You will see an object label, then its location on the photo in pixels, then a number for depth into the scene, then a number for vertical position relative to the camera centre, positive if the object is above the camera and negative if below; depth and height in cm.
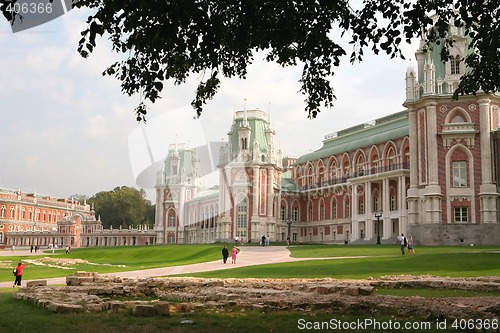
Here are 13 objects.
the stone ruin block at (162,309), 1276 -159
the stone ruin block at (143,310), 1258 -161
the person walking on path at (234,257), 3866 -127
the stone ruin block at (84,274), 2105 -138
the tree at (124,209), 12708 +629
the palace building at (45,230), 11091 +143
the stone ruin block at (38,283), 1953 -161
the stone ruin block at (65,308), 1308 -164
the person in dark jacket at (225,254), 3816 -106
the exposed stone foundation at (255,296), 1287 -156
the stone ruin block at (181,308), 1326 -164
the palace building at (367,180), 5225 +724
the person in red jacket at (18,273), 2470 -161
